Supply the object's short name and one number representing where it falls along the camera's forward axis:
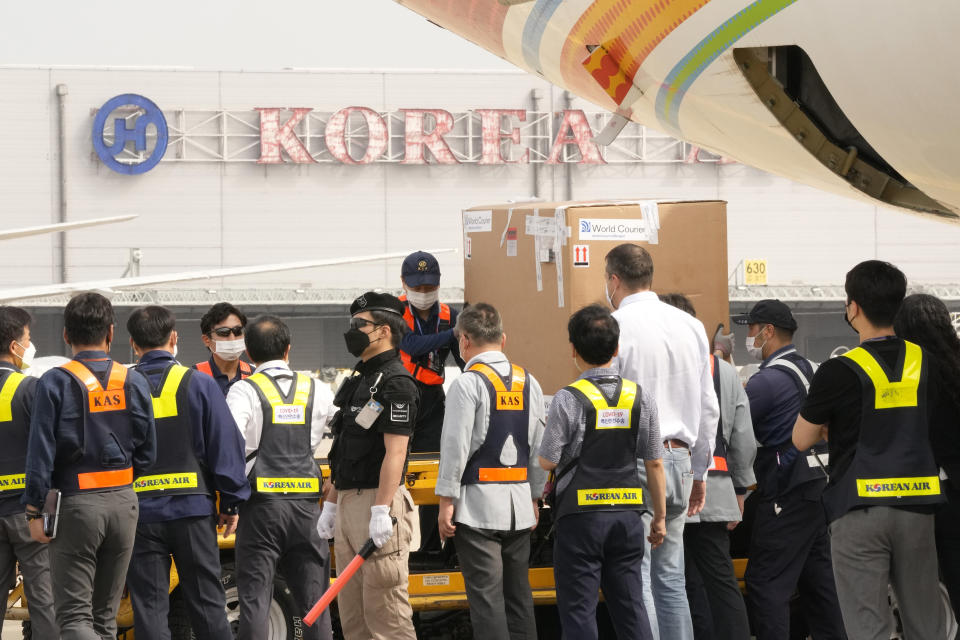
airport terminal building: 88.69
